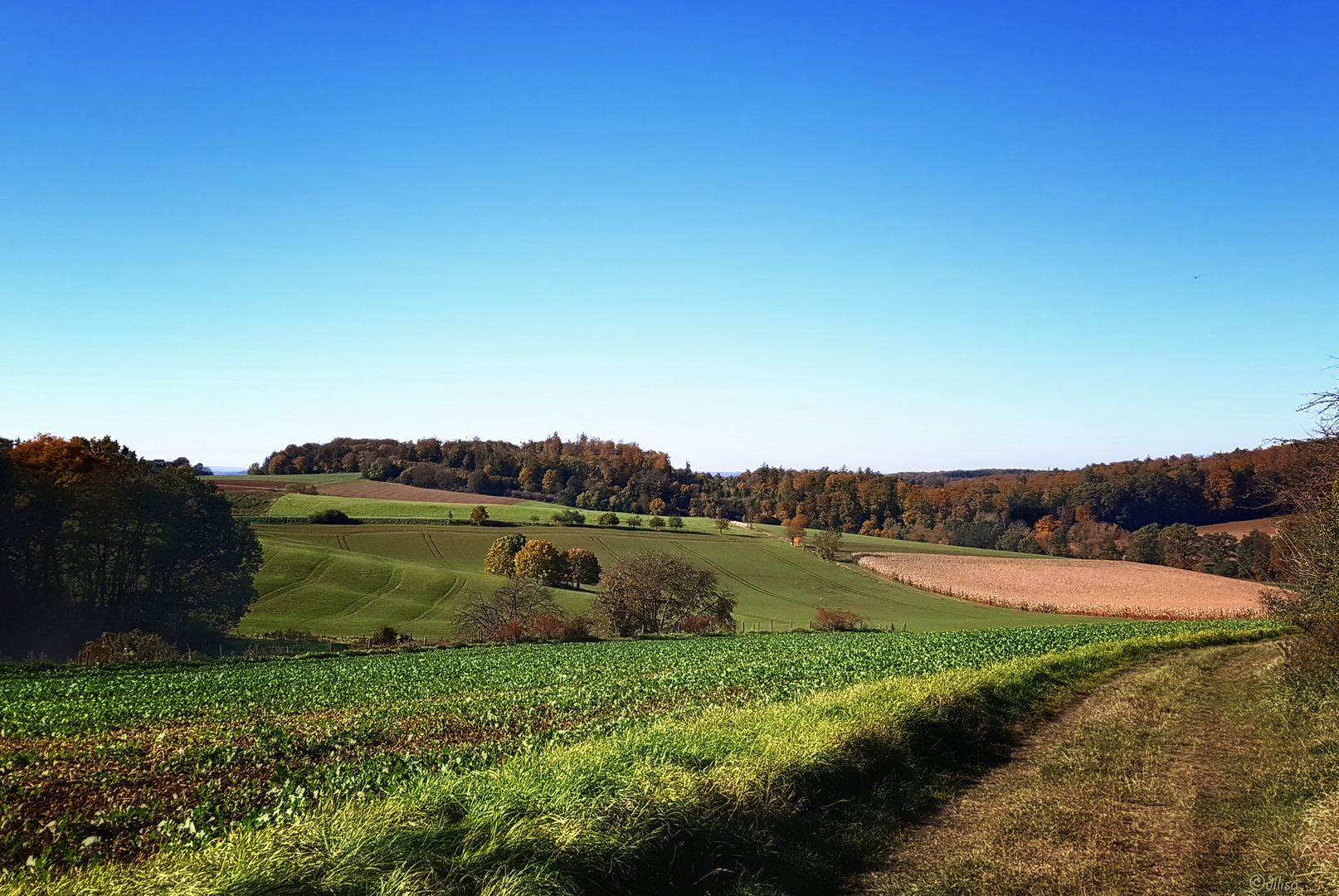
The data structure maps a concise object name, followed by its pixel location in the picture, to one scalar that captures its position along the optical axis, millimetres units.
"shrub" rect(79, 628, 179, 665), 30984
